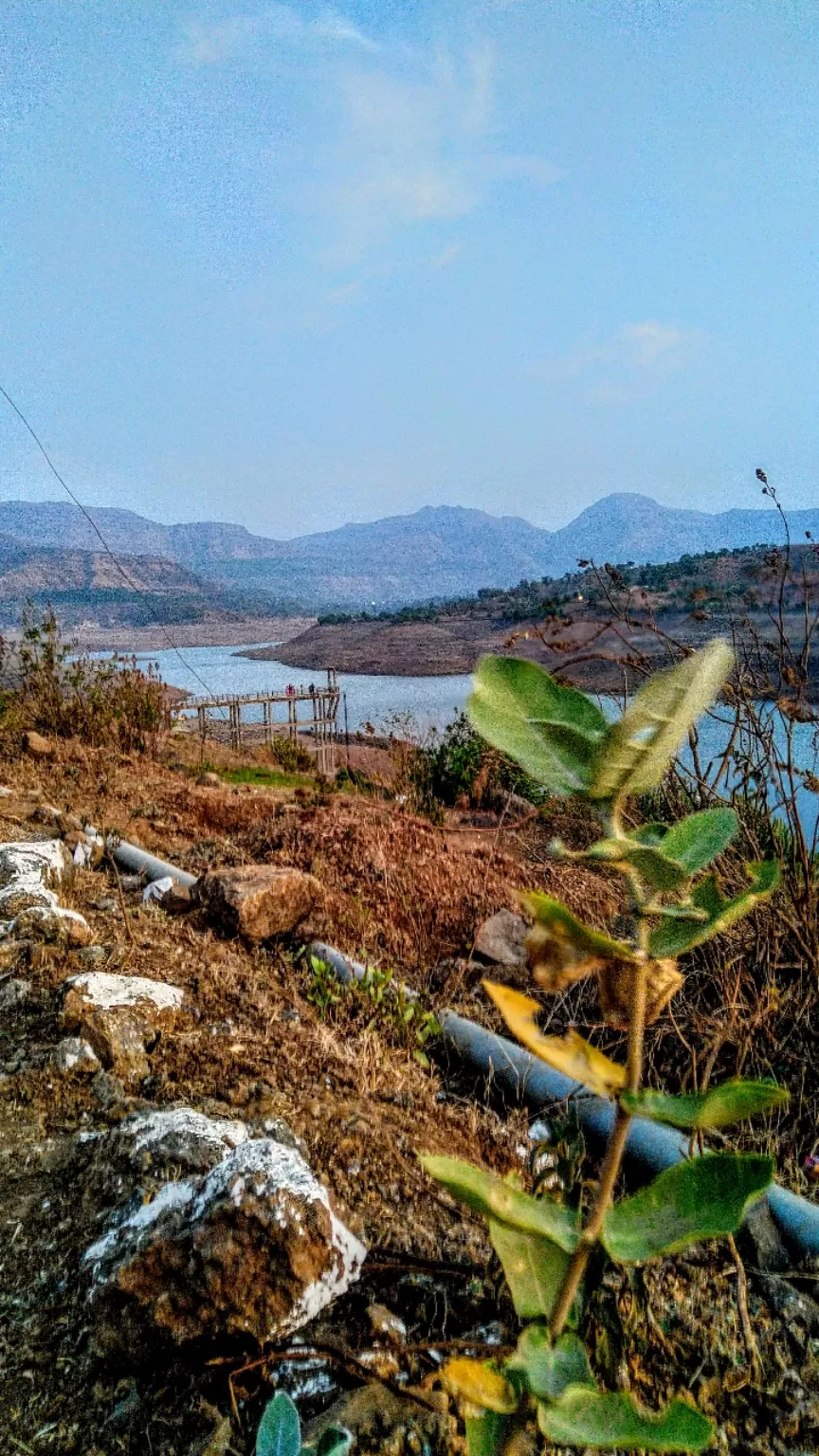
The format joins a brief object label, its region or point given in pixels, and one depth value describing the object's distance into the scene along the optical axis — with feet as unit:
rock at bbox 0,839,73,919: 11.00
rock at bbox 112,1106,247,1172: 5.74
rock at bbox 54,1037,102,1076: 7.33
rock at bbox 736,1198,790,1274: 5.73
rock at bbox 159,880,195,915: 12.34
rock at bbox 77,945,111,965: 9.65
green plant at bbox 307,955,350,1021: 9.25
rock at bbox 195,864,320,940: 10.93
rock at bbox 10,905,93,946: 10.00
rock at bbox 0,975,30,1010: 8.72
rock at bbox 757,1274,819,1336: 5.24
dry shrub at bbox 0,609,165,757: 26.96
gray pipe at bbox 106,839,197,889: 13.35
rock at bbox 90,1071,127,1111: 6.93
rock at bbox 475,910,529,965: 11.51
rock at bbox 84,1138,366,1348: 4.39
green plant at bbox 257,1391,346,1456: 2.72
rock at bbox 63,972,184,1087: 7.45
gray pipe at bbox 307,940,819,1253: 5.90
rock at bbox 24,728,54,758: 23.39
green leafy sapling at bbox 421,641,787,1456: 1.88
